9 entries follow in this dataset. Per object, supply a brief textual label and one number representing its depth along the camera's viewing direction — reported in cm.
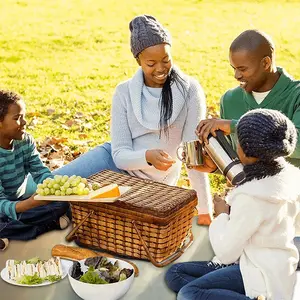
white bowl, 263
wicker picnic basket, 296
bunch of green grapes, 300
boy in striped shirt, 324
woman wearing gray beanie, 344
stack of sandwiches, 294
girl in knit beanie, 230
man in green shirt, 303
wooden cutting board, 296
